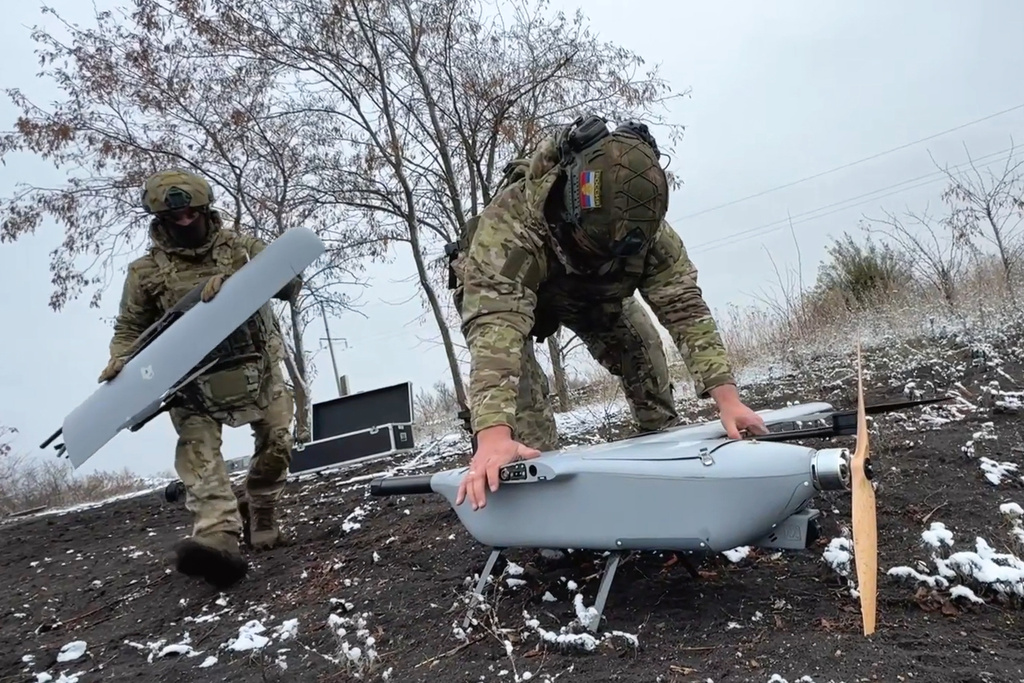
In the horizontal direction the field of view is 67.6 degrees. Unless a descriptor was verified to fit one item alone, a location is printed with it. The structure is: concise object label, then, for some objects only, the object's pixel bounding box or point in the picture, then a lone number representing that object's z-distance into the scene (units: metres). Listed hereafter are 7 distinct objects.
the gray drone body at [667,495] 1.92
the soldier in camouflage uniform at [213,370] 3.38
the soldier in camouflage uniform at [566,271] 2.32
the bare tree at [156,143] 8.84
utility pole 13.34
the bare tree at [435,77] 7.49
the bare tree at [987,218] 7.00
